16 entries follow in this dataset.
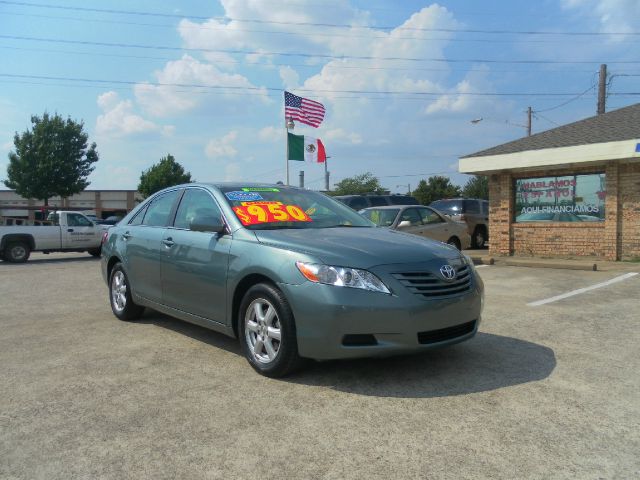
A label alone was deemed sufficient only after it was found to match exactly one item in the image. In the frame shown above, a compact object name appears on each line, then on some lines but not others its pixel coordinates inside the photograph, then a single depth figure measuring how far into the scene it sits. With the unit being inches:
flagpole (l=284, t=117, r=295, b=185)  855.7
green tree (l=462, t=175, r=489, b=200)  2864.2
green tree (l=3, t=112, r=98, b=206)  1373.0
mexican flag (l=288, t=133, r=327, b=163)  868.6
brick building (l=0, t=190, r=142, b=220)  2449.6
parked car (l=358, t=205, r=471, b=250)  489.4
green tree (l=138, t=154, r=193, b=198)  2326.5
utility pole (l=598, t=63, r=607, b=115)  1051.3
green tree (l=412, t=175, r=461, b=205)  2871.6
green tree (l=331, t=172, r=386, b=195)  3105.1
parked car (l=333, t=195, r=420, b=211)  723.4
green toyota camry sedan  149.0
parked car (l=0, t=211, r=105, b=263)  641.0
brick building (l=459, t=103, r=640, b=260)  454.6
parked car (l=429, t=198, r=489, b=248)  660.1
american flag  856.9
